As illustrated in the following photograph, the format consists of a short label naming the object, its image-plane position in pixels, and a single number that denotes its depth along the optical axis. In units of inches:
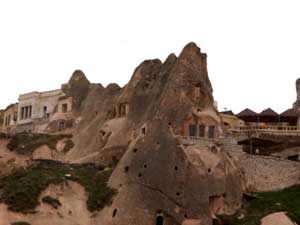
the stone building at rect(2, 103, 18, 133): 3647.4
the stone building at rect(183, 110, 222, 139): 2472.9
